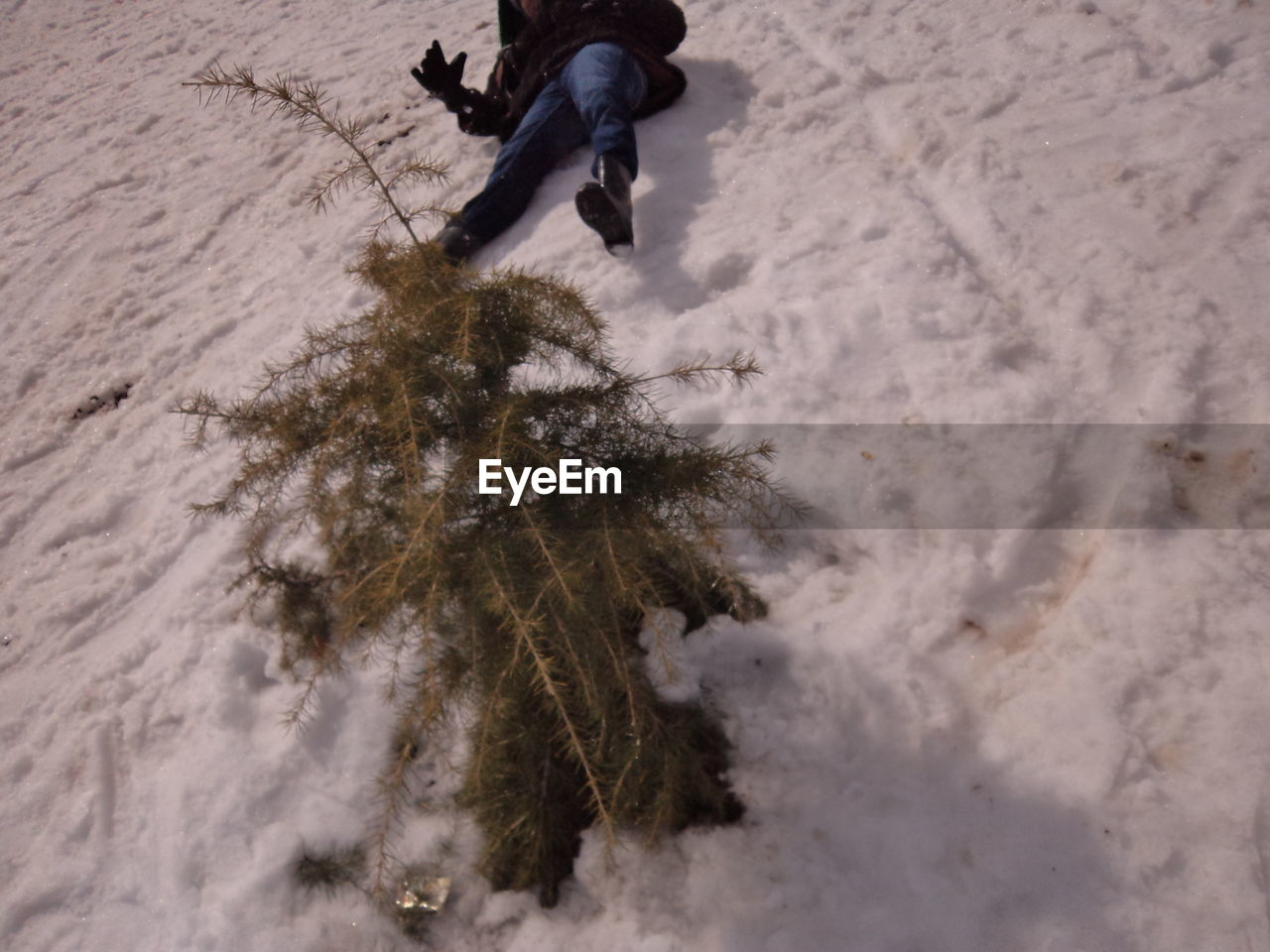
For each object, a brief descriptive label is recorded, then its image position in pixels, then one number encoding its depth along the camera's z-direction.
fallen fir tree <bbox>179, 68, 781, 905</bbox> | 1.28
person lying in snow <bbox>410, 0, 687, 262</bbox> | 3.04
